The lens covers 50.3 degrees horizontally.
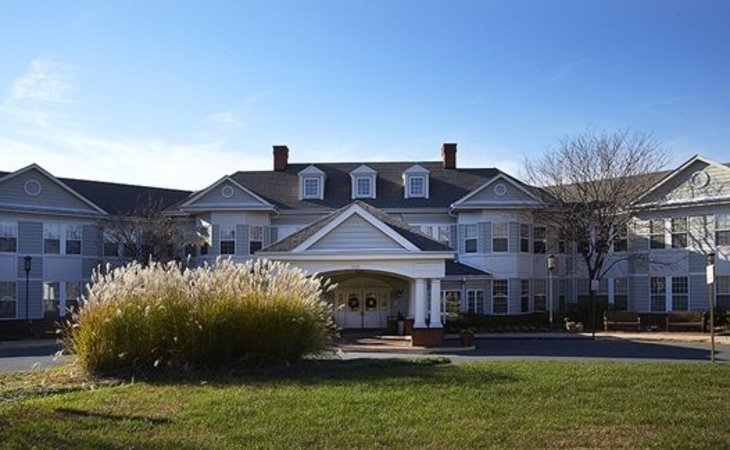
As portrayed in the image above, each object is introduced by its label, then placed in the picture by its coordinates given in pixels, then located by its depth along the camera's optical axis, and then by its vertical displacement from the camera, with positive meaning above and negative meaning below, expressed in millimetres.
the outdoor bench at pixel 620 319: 35781 -2265
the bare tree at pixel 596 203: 37500 +3274
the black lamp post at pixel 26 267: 34747 +184
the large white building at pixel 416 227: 36406 +2021
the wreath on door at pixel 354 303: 37750 -1564
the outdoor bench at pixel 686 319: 34375 -2210
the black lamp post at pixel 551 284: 35062 -676
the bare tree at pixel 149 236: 38625 +1778
